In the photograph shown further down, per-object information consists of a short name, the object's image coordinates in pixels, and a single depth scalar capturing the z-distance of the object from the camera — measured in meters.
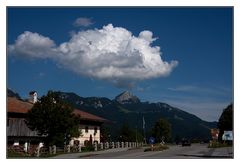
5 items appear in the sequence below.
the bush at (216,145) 35.53
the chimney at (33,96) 37.65
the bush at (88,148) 29.60
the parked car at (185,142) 44.11
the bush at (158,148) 29.10
